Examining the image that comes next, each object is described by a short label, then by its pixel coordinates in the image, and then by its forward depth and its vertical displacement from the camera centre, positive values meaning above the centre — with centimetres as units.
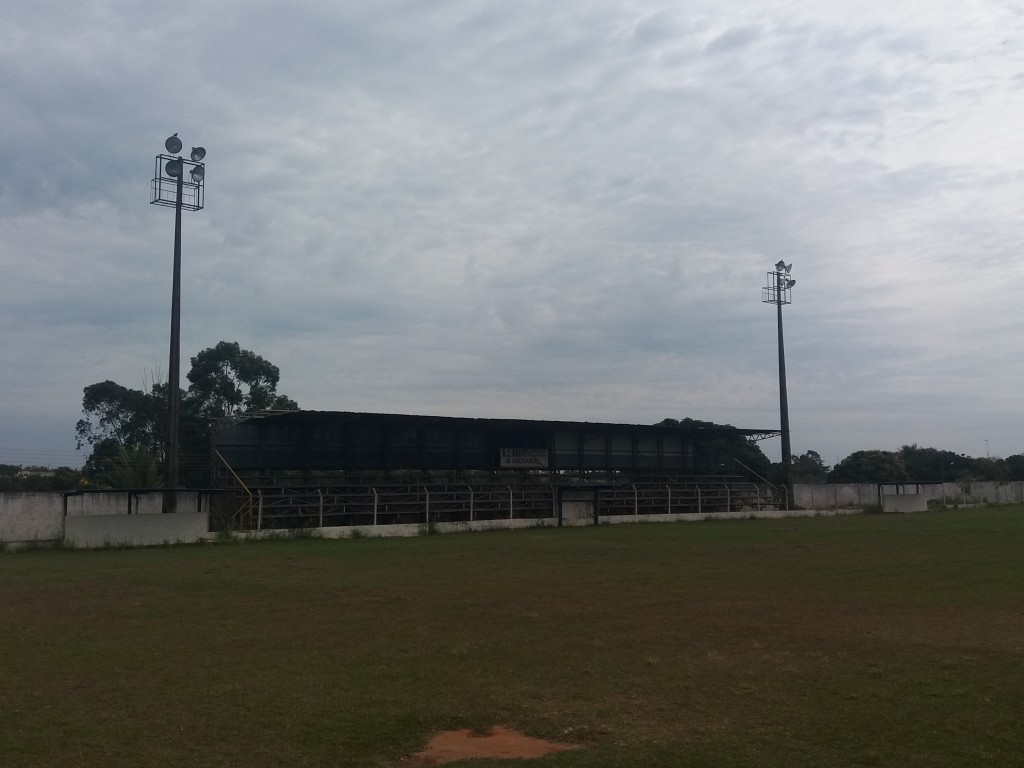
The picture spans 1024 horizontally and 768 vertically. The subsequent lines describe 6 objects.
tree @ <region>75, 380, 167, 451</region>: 6512 +483
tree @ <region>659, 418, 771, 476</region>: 5673 +202
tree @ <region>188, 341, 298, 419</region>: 6569 +703
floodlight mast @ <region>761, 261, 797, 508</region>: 5334 +465
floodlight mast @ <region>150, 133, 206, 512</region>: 3309 +684
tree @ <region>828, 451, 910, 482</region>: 8569 +78
